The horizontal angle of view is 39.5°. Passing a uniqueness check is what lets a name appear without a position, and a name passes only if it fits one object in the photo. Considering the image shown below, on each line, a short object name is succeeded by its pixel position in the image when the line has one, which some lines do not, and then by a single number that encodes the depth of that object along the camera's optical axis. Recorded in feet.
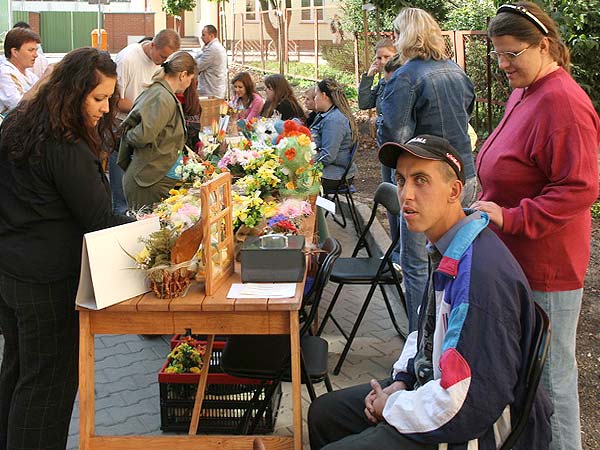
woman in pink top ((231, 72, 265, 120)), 31.68
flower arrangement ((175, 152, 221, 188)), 17.12
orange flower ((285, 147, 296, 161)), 16.89
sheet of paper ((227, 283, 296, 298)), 10.96
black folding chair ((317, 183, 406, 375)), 16.93
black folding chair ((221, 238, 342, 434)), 12.42
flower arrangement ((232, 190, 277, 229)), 13.26
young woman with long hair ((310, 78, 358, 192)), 25.82
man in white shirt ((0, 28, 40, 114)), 23.27
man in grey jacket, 38.86
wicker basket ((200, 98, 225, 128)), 30.91
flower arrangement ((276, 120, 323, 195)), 16.81
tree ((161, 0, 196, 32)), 79.30
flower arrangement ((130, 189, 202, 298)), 10.87
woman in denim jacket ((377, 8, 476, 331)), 15.65
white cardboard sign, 10.33
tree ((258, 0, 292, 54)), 91.62
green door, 139.74
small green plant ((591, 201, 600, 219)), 25.76
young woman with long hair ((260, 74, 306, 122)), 29.68
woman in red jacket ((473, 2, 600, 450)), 10.06
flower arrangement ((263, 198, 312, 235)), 13.65
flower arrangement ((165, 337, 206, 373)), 14.02
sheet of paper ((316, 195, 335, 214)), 16.04
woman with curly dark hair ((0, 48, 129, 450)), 10.44
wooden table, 10.71
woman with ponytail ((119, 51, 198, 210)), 18.39
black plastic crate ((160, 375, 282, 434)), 13.84
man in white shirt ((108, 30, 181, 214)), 26.48
